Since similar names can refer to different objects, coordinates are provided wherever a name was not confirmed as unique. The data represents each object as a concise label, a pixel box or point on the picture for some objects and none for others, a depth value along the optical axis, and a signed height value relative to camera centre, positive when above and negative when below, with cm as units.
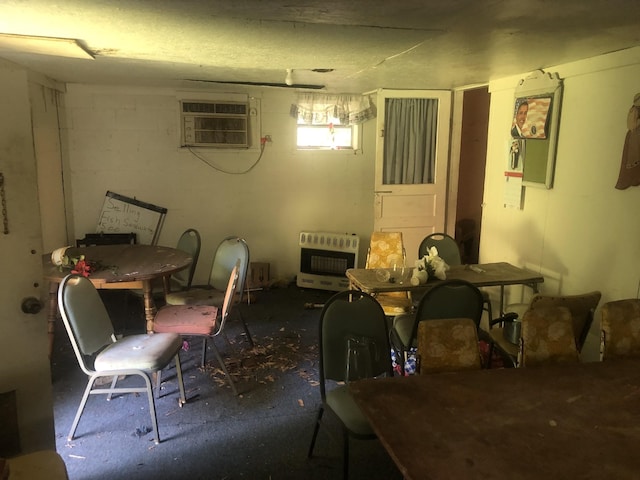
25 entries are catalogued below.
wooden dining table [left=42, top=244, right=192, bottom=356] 340 -74
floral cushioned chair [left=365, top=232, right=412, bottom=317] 419 -69
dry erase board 519 -53
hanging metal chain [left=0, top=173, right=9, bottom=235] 188 -17
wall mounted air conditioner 526 +52
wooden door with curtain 519 +9
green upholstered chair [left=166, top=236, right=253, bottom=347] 375 -92
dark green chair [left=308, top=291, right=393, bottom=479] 239 -87
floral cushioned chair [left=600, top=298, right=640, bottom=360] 243 -79
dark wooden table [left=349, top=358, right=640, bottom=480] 146 -88
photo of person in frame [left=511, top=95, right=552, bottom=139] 370 +46
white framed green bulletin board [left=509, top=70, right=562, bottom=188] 365 +38
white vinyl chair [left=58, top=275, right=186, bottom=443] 259 -105
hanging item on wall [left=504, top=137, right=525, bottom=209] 407 +1
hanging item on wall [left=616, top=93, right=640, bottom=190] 293 +16
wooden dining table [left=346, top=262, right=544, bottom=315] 334 -77
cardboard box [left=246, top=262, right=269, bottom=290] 543 -119
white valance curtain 552 +73
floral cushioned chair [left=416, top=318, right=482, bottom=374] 219 -79
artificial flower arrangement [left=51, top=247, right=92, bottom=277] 341 -69
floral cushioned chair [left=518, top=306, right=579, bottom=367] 232 -80
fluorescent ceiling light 269 +73
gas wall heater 548 -100
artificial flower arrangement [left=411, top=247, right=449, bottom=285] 342 -67
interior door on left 189 -45
